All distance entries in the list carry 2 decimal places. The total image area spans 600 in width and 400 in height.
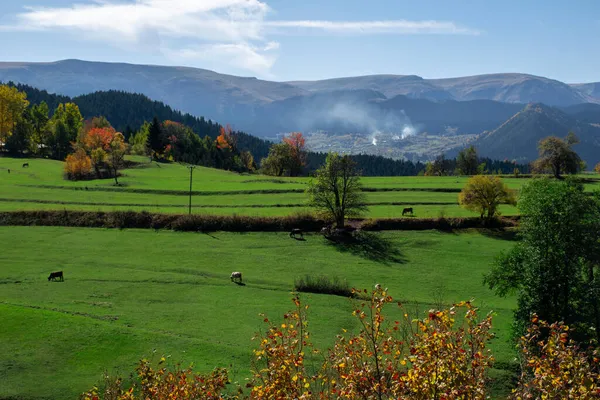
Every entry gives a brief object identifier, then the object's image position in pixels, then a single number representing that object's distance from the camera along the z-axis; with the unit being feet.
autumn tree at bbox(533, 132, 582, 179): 422.82
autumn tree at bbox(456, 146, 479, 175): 578.25
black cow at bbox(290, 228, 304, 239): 250.57
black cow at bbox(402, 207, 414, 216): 274.98
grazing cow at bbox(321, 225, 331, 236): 252.83
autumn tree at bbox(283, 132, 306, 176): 537.24
